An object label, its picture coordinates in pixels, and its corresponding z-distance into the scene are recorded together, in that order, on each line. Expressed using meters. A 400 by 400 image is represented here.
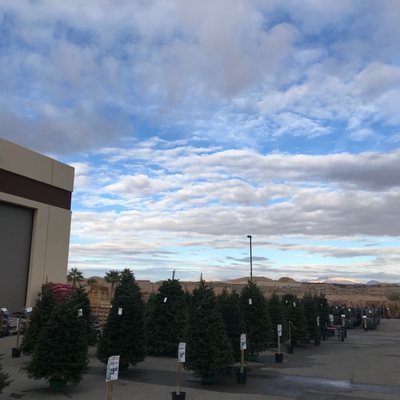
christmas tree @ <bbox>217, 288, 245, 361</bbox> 15.52
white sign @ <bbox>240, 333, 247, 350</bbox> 13.17
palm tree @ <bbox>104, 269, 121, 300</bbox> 57.46
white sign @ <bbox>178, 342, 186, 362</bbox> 10.38
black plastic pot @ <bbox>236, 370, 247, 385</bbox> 12.91
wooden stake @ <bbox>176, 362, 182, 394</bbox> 10.04
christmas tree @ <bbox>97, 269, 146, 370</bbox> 13.95
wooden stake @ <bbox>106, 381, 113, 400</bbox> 7.96
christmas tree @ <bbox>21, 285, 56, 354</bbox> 15.21
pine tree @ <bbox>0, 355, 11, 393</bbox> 8.09
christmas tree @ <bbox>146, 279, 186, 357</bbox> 18.92
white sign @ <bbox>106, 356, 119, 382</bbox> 7.83
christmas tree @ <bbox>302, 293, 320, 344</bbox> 25.33
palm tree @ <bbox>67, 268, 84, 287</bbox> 58.56
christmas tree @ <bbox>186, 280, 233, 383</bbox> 12.44
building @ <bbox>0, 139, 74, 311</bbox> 26.34
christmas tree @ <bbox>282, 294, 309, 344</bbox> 23.72
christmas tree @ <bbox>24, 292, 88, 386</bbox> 10.95
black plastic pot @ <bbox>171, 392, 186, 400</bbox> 9.98
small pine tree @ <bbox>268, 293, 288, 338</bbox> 22.89
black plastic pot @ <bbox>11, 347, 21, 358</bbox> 16.34
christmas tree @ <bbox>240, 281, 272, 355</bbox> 17.52
